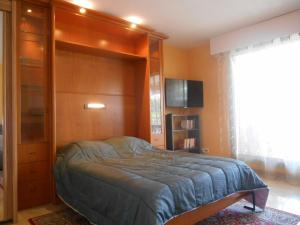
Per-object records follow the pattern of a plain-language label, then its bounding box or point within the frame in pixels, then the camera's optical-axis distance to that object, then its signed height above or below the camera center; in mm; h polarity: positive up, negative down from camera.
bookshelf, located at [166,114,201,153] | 4648 -405
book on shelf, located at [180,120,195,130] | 4965 -220
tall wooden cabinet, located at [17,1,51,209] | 2912 +150
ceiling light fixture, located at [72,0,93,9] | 3126 +1502
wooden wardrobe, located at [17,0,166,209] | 2980 +486
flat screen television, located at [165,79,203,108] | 4613 +419
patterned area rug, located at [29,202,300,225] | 2455 -1133
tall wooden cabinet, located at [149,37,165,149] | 4168 +340
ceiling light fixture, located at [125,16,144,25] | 3665 +1502
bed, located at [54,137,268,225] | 1814 -639
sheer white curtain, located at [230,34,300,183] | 3738 +110
